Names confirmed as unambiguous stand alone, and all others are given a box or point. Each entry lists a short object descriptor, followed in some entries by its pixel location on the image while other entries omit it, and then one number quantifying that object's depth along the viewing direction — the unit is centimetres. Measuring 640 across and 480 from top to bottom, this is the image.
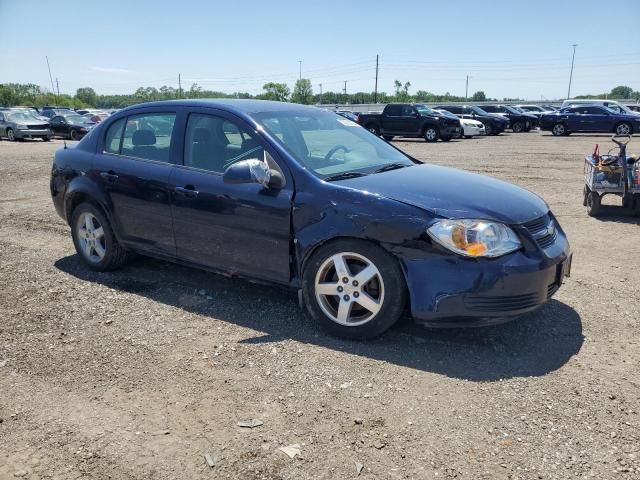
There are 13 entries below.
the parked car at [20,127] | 2595
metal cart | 704
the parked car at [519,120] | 3219
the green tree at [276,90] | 10161
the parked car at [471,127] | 2717
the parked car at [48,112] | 3441
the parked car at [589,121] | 2586
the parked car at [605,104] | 2683
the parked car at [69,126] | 2716
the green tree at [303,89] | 10212
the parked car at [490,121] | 2939
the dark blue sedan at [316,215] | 337
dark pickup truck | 2438
